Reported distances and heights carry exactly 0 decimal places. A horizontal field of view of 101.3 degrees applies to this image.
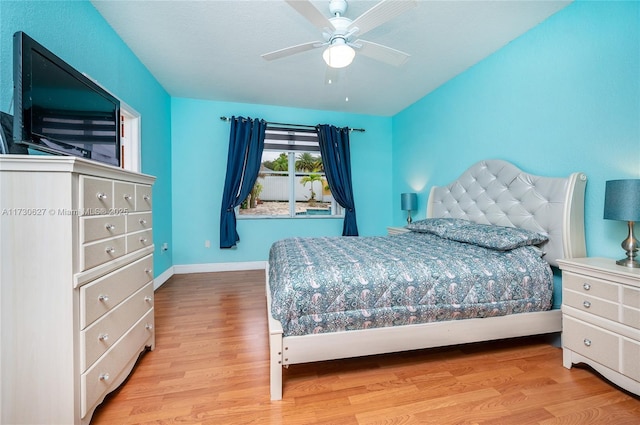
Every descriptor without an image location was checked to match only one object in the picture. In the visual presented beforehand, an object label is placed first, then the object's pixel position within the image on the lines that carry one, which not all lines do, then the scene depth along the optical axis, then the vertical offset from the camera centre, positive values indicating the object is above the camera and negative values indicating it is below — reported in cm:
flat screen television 111 +52
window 425 +48
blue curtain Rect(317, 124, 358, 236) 428 +70
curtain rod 415 +135
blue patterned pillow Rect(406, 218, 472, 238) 258 -17
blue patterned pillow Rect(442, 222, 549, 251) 194 -22
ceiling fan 162 +127
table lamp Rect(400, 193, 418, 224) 378 +11
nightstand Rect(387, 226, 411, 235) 345 -29
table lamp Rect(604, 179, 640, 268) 145 +1
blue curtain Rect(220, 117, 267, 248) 394 +63
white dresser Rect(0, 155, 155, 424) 102 -33
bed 145 -47
